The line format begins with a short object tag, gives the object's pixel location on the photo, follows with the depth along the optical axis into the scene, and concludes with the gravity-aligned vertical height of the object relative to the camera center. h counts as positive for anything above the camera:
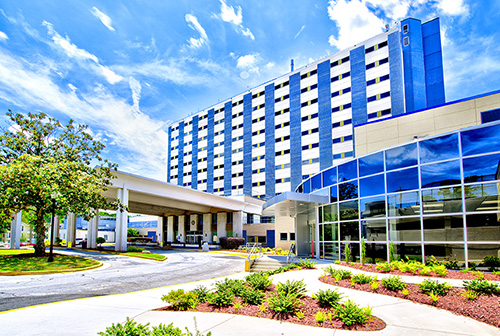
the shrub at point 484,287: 8.66 -2.00
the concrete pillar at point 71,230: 42.75 -1.92
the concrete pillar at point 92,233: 38.76 -2.10
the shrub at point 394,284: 10.19 -2.21
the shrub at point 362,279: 11.39 -2.30
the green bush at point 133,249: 36.47 -3.83
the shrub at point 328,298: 8.30 -2.13
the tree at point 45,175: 21.03 +2.70
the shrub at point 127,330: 5.83 -2.05
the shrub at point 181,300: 8.95 -2.33
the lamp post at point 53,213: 22.18 +0.12
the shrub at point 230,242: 49.69 -4.30
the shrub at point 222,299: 8.92 -2.30
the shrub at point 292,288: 9.28 -2.09
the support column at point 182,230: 64.19 -3.10
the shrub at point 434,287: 9.10 -2.11
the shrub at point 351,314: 7.13 -2.22
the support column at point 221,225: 55.41 -1.90
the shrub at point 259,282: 10.41 -2.18
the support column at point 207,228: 58.18 -2.49
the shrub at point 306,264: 16.95 -2.62
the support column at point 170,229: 68.00 -3.08
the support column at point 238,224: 53.97 -1.71
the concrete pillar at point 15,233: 35.44 -1.83
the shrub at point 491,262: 13.10 -2.04
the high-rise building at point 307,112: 47.28 +17.24
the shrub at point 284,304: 7.99 -2.21
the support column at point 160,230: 70.89 -3.42
